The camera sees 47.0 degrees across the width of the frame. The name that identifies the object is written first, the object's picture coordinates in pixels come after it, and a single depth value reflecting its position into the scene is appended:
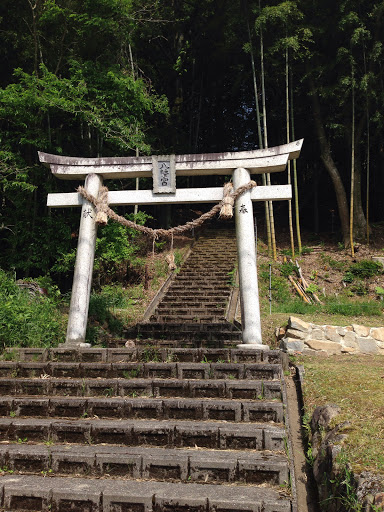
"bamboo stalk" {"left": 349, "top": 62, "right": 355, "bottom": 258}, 13.89
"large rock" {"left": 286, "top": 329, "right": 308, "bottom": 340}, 7.24
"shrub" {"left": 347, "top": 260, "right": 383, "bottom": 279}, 13.00
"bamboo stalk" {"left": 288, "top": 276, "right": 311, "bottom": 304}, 11.64
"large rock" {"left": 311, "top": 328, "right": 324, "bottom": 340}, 7.32
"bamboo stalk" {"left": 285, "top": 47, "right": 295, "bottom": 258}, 13.95
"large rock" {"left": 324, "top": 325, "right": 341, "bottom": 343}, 7.38
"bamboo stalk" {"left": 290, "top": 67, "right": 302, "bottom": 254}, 14.43
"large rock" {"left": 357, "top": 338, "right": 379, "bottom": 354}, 7.41
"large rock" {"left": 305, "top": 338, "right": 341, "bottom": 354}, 7.25
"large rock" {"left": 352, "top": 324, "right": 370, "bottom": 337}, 7.46
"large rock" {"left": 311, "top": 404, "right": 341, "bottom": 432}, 3.78
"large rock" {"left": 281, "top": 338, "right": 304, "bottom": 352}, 7.14
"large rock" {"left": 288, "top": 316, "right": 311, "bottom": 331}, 7.29
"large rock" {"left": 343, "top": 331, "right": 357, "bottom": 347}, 7.45
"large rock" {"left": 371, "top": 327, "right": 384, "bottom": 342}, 7.46
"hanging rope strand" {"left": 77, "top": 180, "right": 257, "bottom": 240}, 6.46
